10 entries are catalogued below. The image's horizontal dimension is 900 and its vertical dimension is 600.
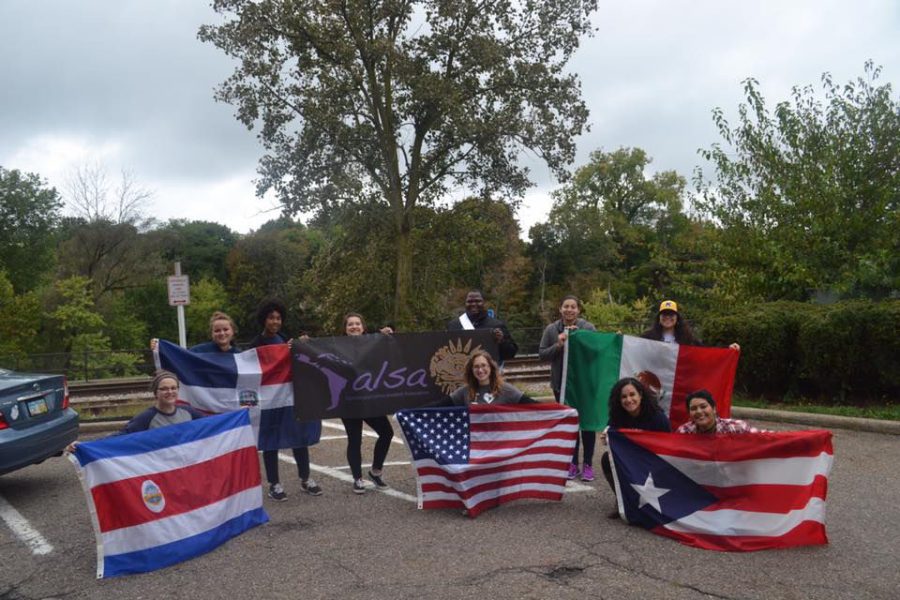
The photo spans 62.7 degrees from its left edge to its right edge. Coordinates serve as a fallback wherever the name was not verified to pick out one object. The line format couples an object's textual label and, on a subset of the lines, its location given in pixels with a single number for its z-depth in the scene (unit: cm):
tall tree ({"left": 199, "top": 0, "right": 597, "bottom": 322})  2164
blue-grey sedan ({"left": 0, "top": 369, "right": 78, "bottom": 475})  704
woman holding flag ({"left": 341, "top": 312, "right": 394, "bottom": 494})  726
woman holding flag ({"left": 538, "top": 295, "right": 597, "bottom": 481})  749
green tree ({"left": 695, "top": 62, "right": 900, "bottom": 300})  1341
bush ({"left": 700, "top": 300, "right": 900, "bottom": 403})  1004
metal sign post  1391
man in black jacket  785
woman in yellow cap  763
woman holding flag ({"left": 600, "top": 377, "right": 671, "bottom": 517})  626
